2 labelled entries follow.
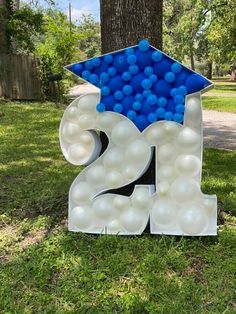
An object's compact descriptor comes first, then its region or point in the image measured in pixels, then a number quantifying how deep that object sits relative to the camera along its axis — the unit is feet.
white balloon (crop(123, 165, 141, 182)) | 7.46
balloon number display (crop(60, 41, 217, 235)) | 7.19
